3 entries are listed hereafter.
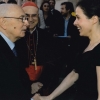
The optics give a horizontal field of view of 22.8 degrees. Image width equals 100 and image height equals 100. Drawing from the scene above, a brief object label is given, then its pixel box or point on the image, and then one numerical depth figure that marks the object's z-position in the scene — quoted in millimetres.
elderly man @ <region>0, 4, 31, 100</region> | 1906
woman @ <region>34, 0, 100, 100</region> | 2032
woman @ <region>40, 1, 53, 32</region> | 5807
